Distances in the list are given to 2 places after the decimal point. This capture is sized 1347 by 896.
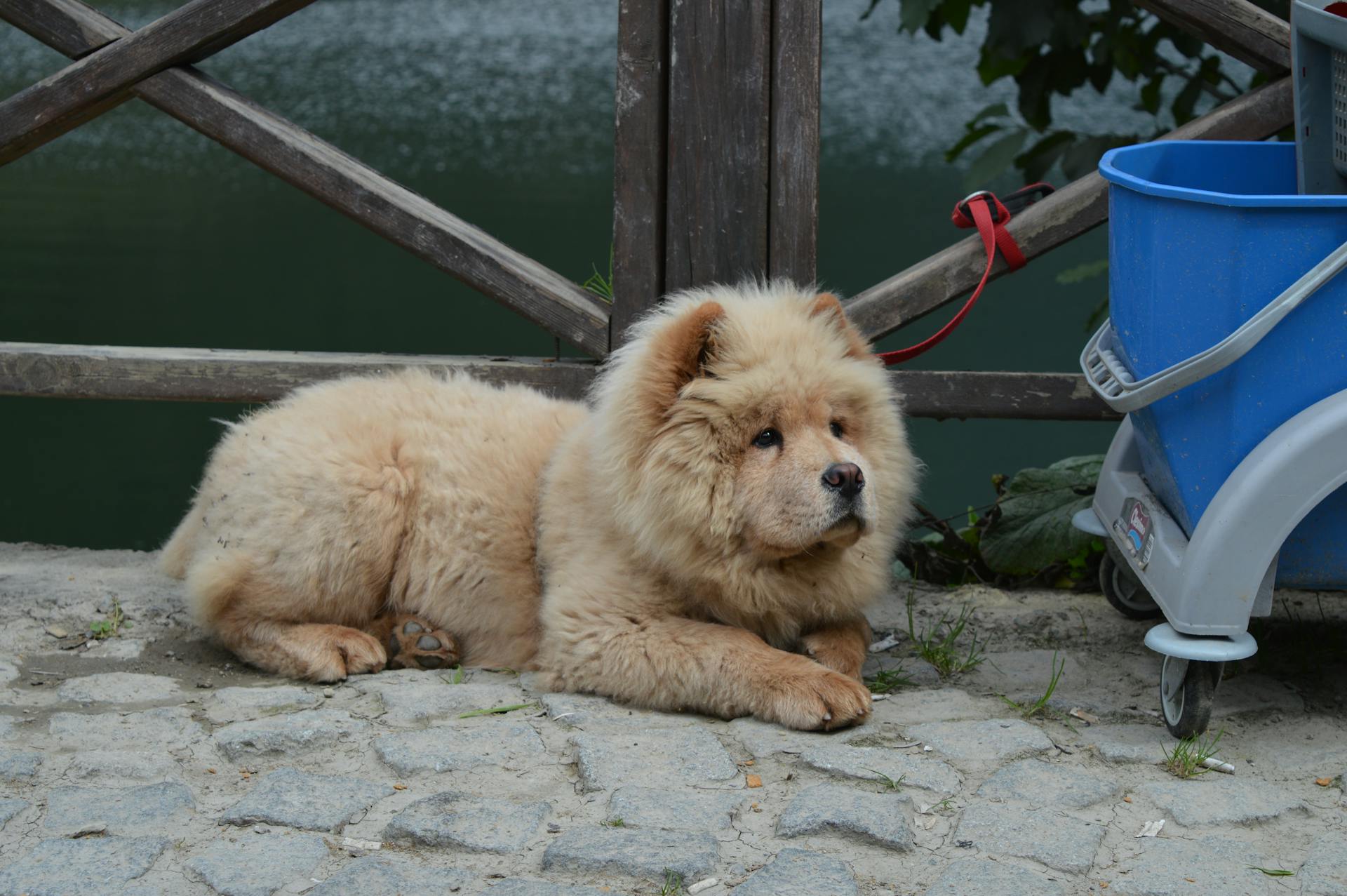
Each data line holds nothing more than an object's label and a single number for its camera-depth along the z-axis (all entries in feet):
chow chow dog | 10.40
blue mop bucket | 9.00
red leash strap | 12.95
